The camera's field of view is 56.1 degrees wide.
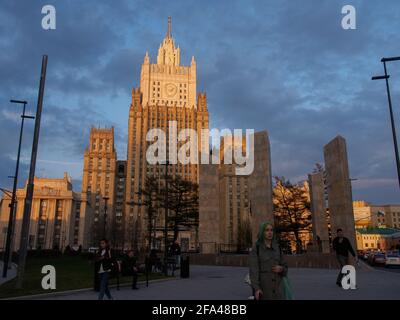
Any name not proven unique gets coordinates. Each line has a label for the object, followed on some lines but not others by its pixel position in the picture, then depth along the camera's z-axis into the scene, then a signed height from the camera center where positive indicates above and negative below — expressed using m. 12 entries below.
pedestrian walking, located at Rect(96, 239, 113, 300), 9.90 -0.59
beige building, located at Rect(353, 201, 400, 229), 150.62 +10.83
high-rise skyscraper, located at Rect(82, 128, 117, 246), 136.12 +22.66
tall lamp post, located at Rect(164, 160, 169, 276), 19.14 -1.27
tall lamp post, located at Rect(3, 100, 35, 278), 22.36 +3.05
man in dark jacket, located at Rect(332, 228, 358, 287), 12.67 -0.23
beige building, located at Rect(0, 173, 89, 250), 118.75 +8.28
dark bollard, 18.12 -1.20
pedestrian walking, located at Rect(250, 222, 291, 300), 5.46 -0.37
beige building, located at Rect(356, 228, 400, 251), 96.32 +1.33
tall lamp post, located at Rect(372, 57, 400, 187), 18.20 +7.22
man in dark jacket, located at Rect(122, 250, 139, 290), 15.73 -0.86
